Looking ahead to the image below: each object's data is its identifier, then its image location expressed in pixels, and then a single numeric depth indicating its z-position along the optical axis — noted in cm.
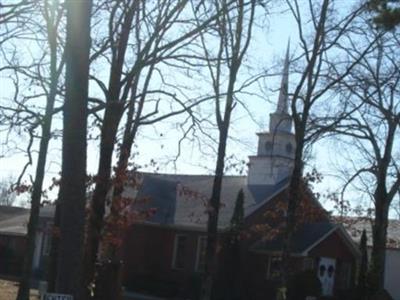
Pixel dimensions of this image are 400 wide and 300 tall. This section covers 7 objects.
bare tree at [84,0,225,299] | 1766
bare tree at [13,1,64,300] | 2183
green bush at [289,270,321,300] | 3366
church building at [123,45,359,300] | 3672
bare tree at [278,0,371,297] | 2538
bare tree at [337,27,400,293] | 3102
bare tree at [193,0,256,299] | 2406
